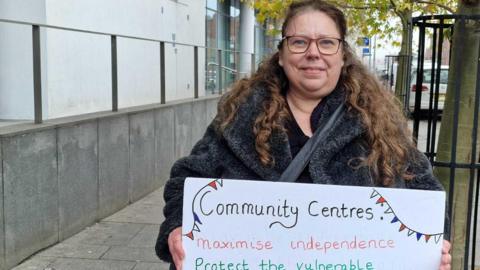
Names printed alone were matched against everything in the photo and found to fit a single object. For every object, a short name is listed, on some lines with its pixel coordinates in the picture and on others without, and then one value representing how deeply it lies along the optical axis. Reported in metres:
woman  2.18
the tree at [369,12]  7.88
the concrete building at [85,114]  4.82
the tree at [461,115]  3.54
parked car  17.58
